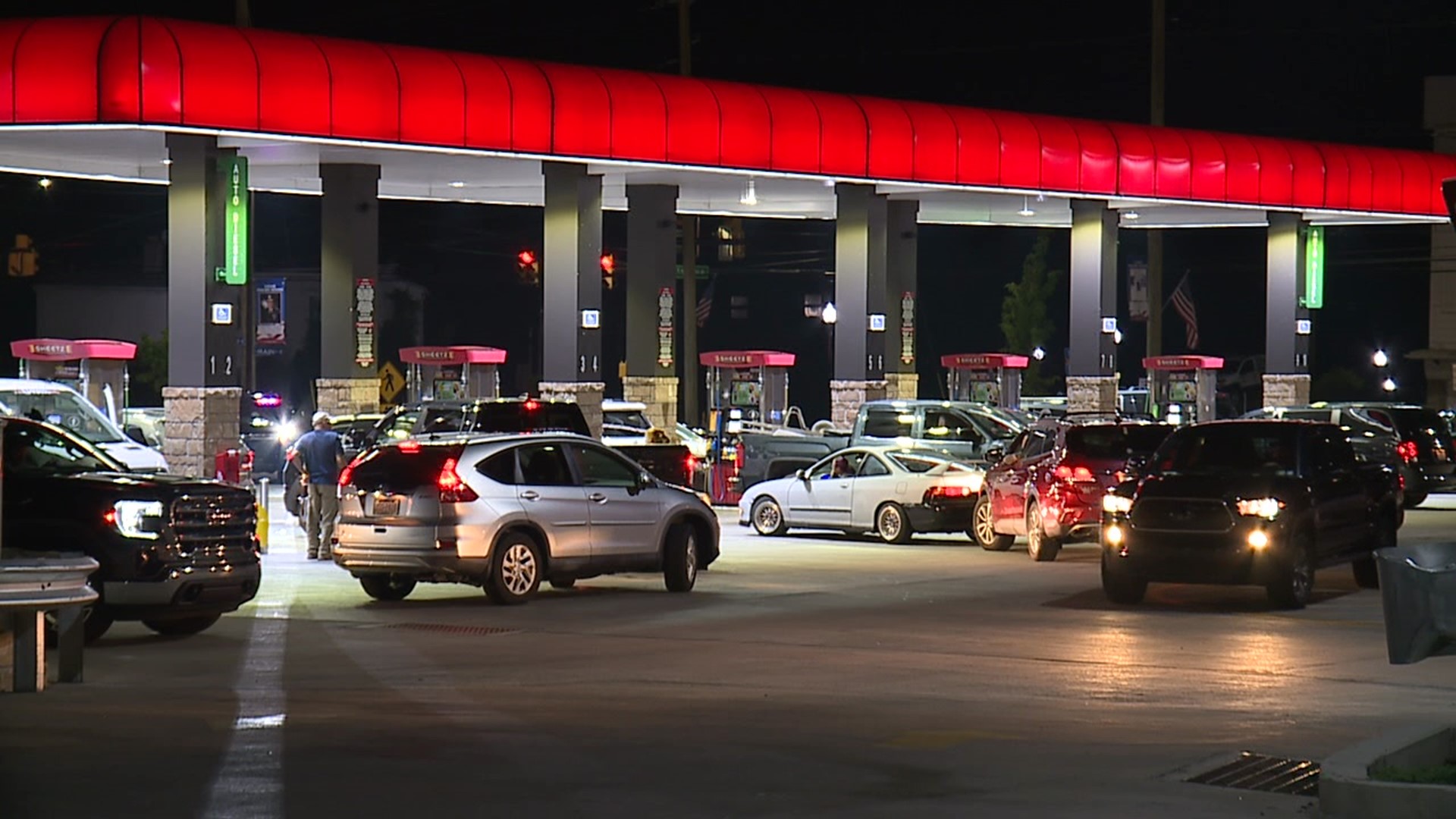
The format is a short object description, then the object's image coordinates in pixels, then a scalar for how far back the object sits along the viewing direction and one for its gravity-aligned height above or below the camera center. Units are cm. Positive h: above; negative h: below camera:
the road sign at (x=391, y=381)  4803 -51
